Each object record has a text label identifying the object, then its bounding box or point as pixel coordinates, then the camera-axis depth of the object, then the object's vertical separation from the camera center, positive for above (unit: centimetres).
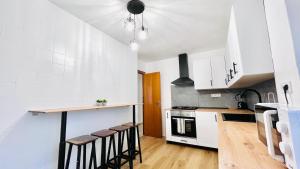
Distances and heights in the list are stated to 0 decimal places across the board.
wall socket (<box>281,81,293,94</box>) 73 +6
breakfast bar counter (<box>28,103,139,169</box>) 160 -49
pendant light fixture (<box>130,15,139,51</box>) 200 +82
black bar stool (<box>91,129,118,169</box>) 183 -58
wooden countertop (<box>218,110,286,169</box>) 66 -32
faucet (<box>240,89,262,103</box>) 206 -1
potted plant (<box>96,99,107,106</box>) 224 -2
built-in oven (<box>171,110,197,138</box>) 314 -59
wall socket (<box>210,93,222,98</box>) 344 +9
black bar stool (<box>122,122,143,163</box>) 251 -49
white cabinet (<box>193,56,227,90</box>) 317 +64
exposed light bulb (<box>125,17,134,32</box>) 176 +99
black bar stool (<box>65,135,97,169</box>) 161 -50
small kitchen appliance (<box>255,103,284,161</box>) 67 -19
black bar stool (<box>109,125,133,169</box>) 216 -81
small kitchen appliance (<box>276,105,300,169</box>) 48 -14
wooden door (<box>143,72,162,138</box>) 416 -20
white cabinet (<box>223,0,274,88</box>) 128 +58
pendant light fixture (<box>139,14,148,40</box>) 184 +91
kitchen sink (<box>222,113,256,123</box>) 213 -32
